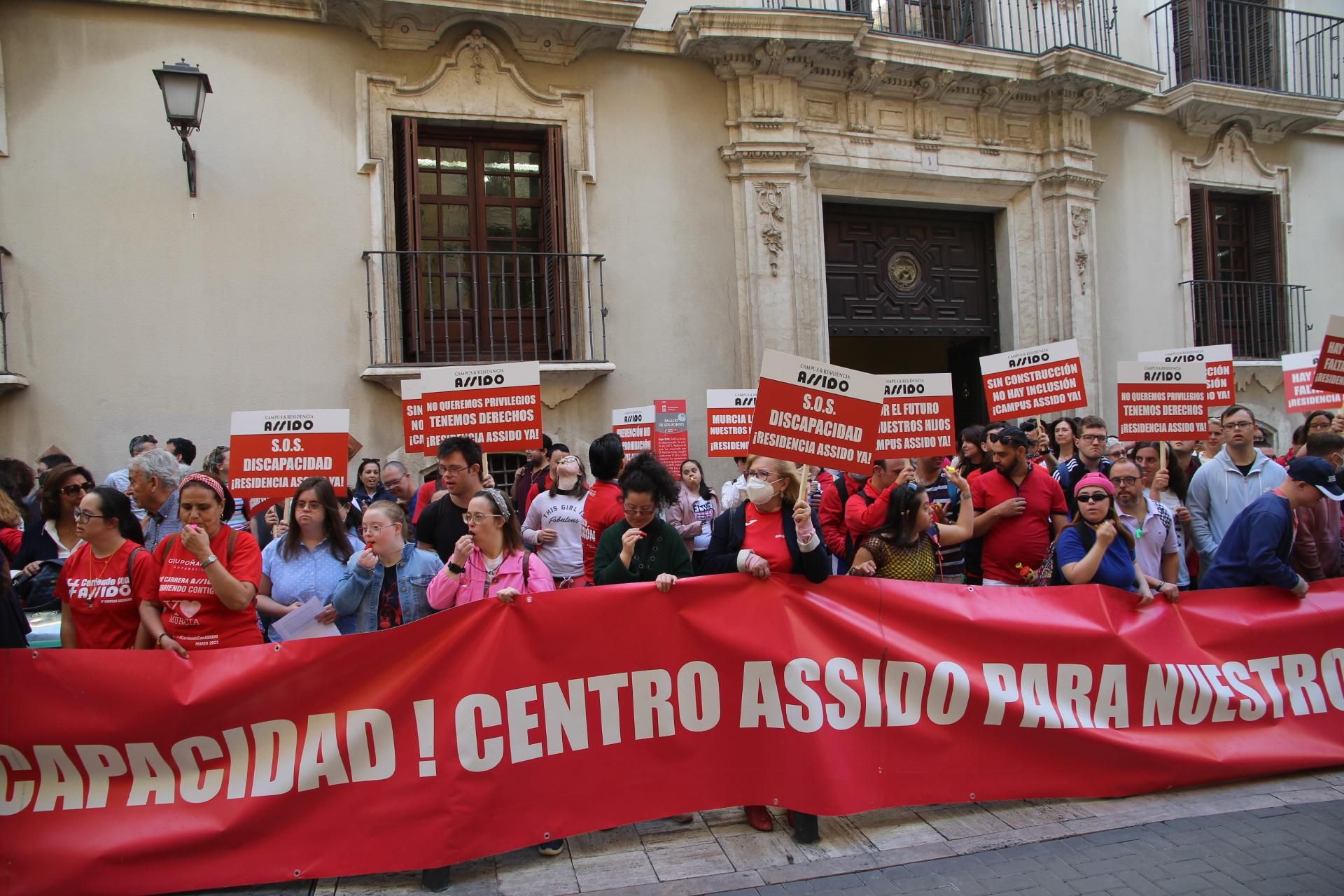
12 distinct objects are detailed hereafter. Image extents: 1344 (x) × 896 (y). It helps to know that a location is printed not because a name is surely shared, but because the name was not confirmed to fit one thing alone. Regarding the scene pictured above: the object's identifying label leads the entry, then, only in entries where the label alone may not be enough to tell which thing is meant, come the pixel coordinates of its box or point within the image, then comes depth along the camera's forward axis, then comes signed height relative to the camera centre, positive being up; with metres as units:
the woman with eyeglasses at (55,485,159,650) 4.07 -0.45
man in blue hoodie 4.93 -0.50
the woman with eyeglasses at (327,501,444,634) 4.33 -0.53
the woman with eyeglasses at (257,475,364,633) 4.59 -0.42
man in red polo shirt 5.46 -0.41
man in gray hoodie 6.32 -0.33
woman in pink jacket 4.30 -0.48
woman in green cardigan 4.38 -0.38
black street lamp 8.19 +3.28
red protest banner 3.79 -1.16
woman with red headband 3.96 -0.46
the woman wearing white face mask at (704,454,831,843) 4.26 -0.40
